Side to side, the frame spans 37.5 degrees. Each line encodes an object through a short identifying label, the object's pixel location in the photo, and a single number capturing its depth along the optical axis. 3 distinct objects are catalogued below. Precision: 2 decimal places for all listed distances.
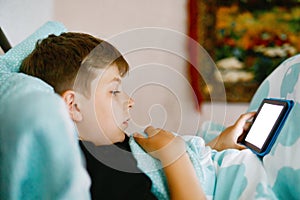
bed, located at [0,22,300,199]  0.72
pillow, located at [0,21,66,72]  0.84
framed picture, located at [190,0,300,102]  1.87
